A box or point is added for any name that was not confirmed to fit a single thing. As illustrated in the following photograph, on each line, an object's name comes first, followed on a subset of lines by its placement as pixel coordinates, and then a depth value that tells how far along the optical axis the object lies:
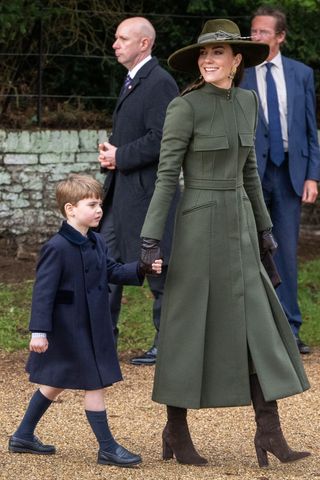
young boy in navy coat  10.73
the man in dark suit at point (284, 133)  16.15
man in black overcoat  14.44
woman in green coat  10.77
